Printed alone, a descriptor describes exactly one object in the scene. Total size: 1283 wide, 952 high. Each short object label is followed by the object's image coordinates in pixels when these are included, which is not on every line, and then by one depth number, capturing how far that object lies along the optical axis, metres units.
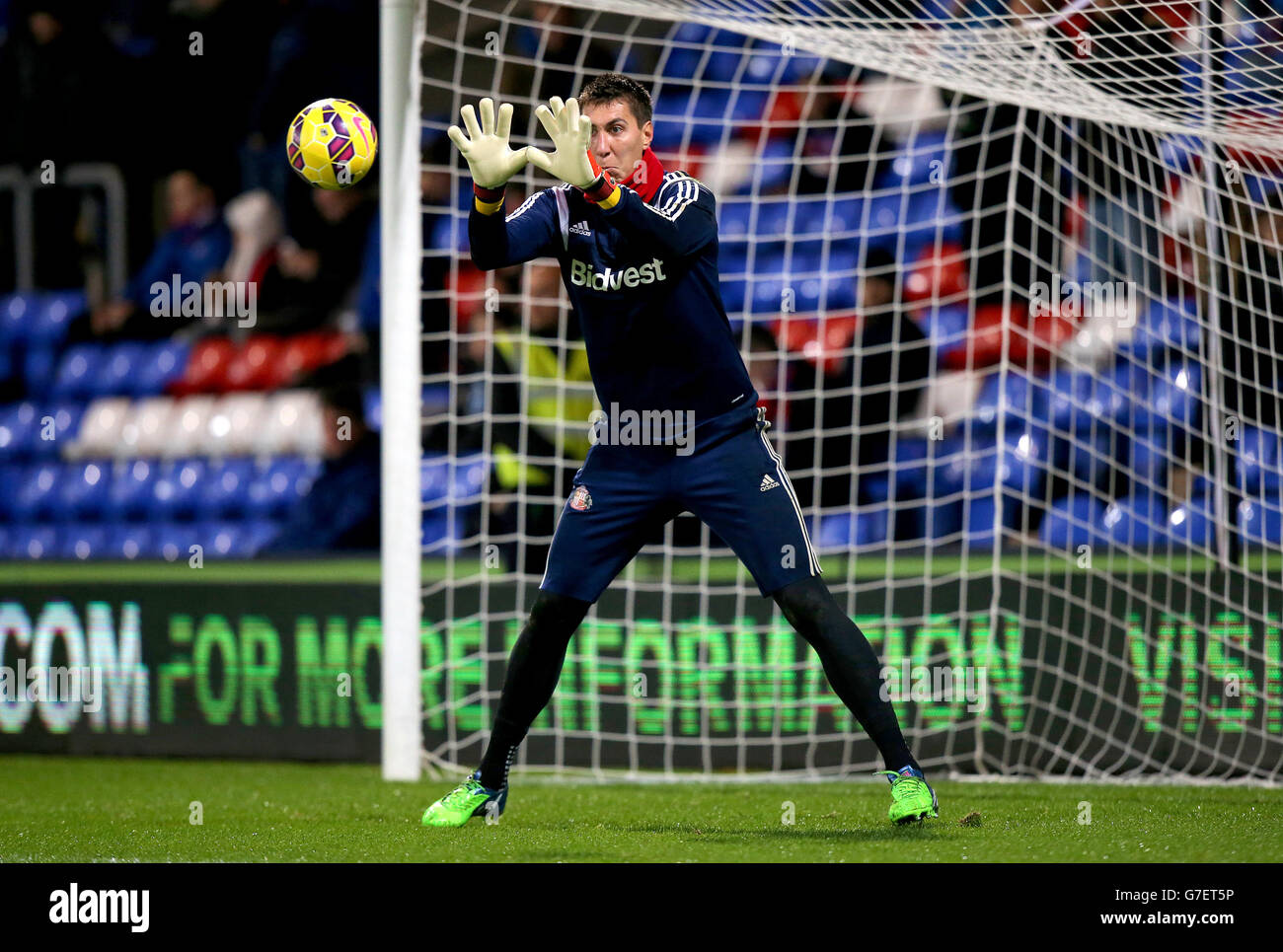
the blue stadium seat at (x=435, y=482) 18.06
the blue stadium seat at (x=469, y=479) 17.20
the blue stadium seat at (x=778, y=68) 18.16
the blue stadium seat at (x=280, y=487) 18.95
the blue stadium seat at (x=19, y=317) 21.95
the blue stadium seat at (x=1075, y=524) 14.23
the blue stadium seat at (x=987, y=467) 15.37
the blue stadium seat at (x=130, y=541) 19.12
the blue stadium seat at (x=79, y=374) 21.30
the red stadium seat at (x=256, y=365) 20.81
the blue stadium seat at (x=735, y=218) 17.48
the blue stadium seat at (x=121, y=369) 21.23
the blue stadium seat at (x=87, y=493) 19.94
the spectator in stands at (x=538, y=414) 15.29
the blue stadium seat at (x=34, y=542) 19.64
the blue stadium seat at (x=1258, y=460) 13.05
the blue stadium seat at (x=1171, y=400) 13.66
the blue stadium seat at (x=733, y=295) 17.11
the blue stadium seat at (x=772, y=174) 17.86
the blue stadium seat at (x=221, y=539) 18.70
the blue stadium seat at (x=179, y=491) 19.50
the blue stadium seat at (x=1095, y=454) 14.28
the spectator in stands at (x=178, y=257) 21.20
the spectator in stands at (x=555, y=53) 17.55
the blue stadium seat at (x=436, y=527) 17.53
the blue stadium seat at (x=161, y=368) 21.14
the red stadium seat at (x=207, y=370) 21.00
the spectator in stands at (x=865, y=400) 15.82
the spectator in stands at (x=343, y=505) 17.87
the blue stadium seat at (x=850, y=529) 15.96
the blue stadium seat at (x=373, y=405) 18.84
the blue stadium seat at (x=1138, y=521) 13.87
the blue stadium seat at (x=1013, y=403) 15.31
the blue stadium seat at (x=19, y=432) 20.94
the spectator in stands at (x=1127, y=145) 11.52
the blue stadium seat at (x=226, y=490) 19.28
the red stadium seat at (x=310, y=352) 20.59
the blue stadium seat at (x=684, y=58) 18.91
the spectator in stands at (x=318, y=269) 20.91
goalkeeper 8.77
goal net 12.15
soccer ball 9.85
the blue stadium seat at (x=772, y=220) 17.53
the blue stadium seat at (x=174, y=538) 18.89
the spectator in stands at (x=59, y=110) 22.20
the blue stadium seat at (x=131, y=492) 19.72
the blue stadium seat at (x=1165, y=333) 13.65
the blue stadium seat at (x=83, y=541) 19.45
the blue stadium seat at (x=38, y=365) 21.55
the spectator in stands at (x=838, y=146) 16.77
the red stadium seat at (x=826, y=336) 16.34
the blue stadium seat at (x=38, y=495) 20.14
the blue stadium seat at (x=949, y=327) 16.33
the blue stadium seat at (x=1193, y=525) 13.01
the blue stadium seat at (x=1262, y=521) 12.99
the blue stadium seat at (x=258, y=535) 18.61
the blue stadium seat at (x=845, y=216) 17.48
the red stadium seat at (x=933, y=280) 16.66
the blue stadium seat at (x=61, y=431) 20.89
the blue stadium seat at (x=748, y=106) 18.53
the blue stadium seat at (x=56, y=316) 21.77
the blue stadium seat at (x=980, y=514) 15.85
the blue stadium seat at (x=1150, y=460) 14.02
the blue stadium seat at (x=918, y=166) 16.03
